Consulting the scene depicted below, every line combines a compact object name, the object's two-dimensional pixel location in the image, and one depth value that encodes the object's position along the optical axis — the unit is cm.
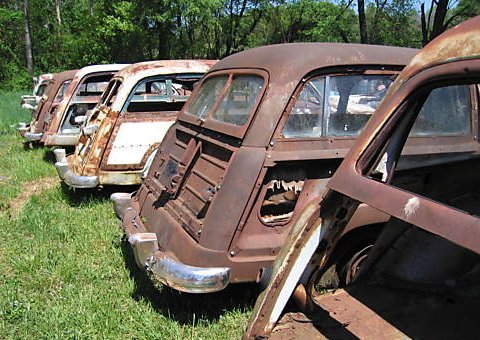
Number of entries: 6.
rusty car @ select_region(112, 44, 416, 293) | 335
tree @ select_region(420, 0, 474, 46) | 1920
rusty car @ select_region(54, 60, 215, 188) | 638
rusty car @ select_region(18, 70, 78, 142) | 1066
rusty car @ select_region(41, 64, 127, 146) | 916
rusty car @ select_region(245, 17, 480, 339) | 188
